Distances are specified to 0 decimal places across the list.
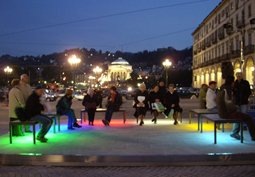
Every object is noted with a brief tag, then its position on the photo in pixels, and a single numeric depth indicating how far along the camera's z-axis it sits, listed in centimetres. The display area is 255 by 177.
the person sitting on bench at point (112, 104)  1195
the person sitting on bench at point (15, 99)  923
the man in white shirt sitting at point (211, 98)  1056
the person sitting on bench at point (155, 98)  1235
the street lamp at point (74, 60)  3374
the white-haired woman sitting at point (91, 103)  1228
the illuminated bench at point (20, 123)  839
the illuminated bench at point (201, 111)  1041
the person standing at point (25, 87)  977
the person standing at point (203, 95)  1297
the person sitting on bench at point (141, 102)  1211
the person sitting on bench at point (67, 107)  1117
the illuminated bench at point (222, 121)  826
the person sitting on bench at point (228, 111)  834
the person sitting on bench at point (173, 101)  1209
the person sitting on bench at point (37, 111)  862
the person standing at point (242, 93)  976
